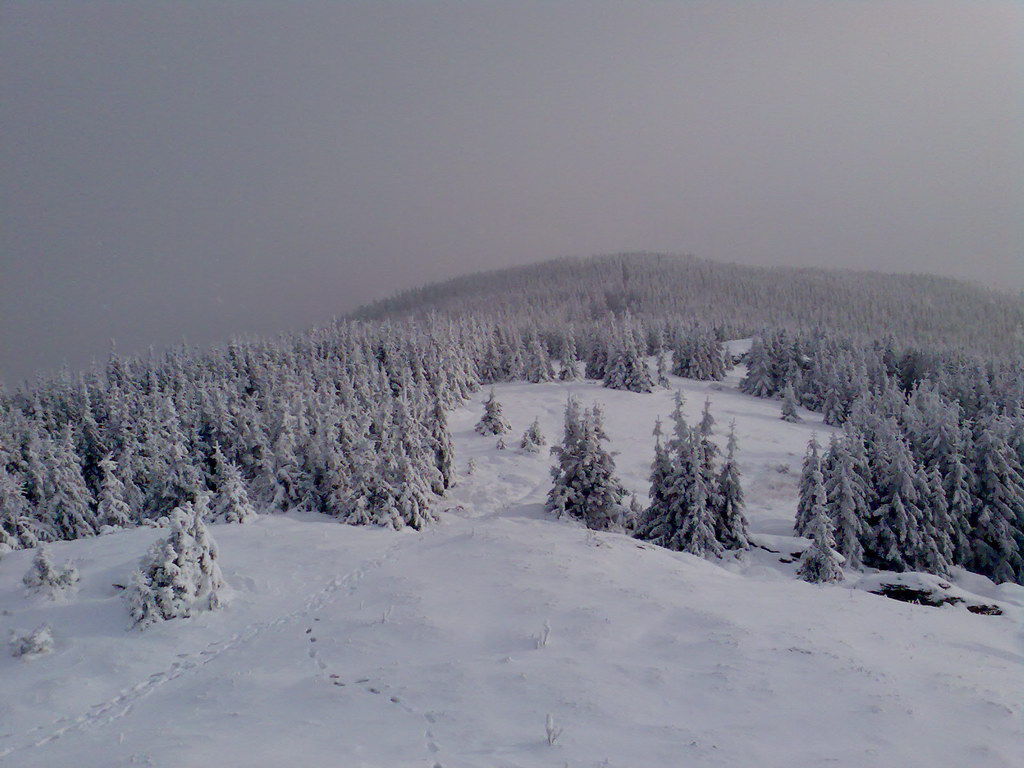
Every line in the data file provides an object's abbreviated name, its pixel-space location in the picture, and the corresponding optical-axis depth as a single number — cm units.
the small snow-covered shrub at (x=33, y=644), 1300
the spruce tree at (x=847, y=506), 2969
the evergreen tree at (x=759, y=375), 8331
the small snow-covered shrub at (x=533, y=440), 5325
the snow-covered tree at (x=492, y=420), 5728
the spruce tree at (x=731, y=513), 3052
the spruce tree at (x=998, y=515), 3131
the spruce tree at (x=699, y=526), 2934
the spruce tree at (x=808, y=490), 3114
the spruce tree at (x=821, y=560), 2458
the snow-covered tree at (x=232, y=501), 2878
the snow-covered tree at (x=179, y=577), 1465
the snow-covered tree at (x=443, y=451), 4500
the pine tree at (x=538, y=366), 8575
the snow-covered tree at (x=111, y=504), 3847
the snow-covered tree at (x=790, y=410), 6775
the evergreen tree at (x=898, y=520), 3029
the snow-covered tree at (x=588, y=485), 3516
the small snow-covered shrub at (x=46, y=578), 1562
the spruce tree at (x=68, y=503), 3984
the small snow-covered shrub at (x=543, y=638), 1256
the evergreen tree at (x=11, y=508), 3328
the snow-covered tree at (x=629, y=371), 7798
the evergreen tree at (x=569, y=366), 8850
